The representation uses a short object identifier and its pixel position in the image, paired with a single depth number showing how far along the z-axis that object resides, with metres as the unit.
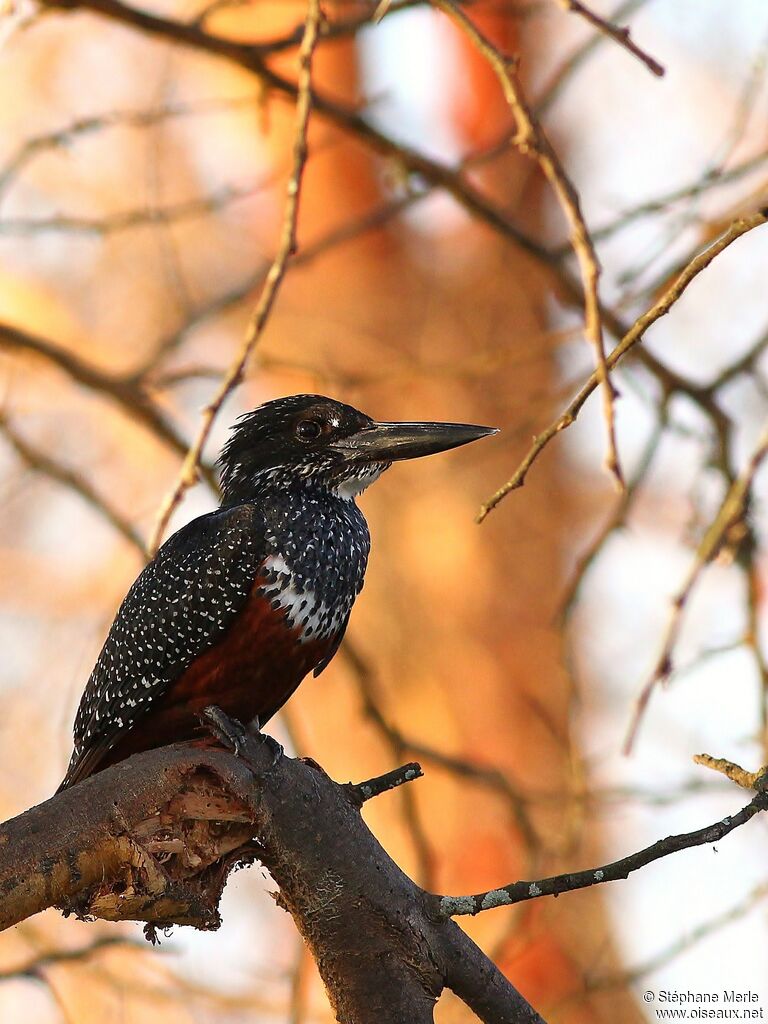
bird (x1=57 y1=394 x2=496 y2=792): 7.47
